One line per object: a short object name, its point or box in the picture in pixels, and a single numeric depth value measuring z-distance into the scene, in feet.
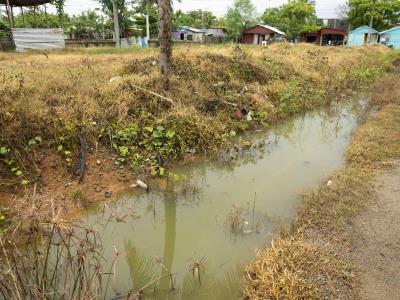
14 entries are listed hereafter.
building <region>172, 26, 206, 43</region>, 124.47
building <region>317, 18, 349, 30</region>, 161.70
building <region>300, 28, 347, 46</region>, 131.13
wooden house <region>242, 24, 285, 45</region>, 122.21
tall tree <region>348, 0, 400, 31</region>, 130.31
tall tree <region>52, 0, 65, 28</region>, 67.26
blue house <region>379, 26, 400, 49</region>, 118.84
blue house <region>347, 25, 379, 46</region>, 119.69
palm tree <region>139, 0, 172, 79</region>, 23.30
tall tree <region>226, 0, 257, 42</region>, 128.06
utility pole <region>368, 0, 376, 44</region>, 116.00
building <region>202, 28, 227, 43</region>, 122.21
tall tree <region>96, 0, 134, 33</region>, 78.93
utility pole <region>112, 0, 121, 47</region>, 67.40
